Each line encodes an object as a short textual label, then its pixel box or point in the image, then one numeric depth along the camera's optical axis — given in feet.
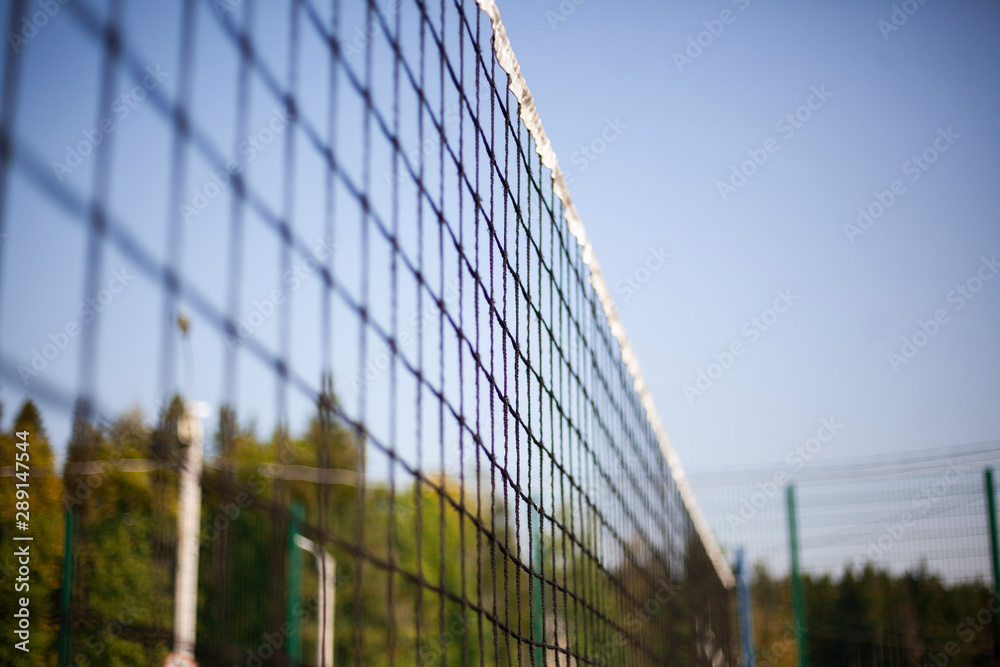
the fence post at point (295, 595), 43.55
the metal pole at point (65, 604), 32.99
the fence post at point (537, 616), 39.88
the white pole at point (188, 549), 25.82
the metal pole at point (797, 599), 34.96
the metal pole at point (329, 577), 45.18
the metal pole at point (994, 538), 30.53
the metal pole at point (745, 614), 36.52
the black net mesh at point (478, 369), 3.57
